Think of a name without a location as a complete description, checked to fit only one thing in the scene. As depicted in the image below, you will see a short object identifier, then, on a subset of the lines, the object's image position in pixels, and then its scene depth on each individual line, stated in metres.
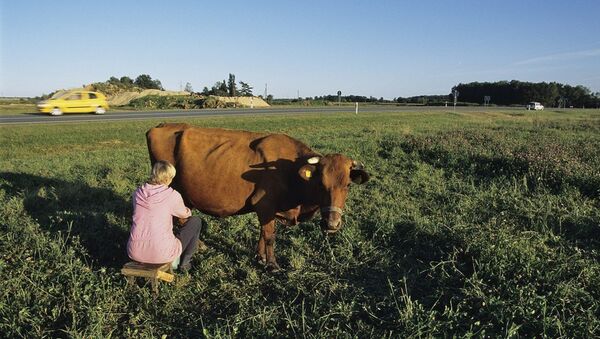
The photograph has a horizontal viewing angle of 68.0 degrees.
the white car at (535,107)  59.29
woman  4.69
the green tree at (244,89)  73.31
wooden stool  4.53
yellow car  29.64
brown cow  5.19
